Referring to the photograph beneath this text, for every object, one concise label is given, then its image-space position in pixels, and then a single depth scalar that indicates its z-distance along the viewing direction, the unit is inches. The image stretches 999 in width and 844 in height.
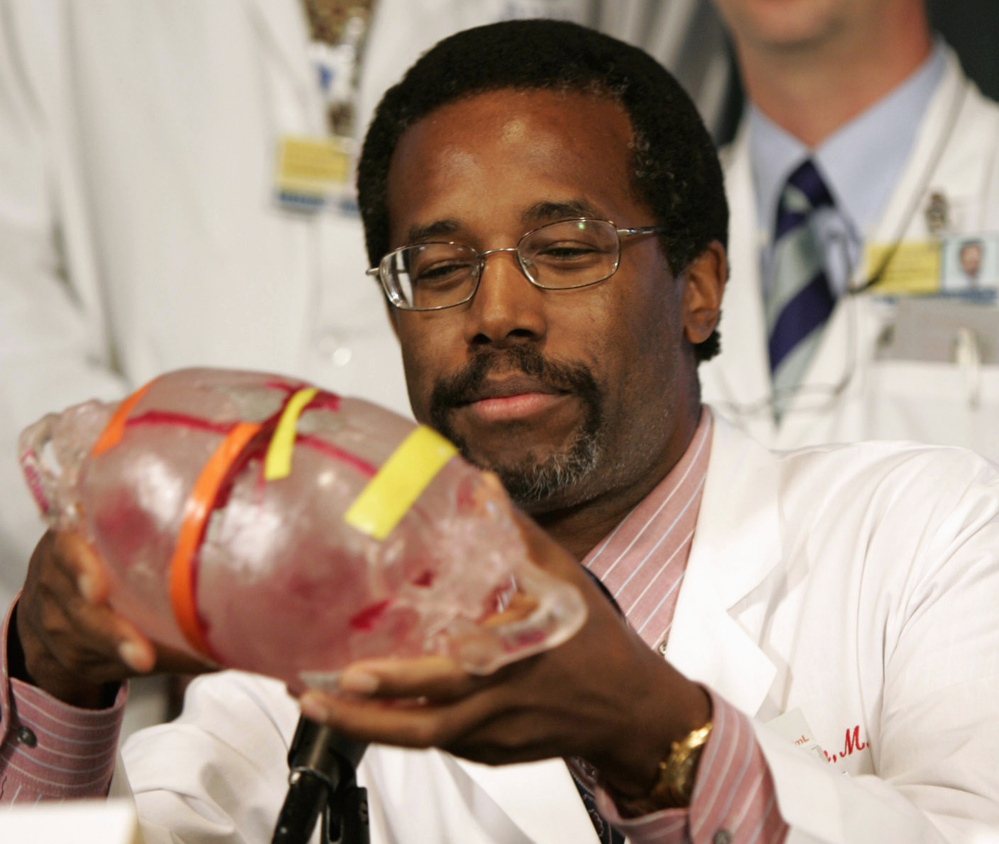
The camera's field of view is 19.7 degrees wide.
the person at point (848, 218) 98.4
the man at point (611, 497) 73.6
